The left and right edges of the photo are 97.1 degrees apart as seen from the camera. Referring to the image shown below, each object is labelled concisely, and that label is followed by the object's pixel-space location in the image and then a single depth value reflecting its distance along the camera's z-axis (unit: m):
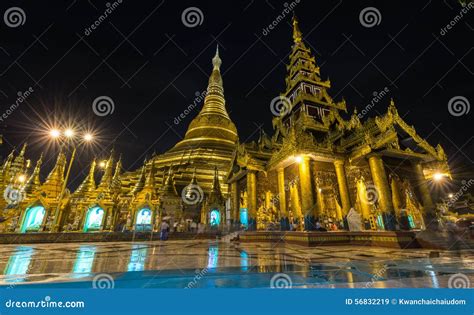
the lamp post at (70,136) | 12.71
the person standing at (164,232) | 14.21
